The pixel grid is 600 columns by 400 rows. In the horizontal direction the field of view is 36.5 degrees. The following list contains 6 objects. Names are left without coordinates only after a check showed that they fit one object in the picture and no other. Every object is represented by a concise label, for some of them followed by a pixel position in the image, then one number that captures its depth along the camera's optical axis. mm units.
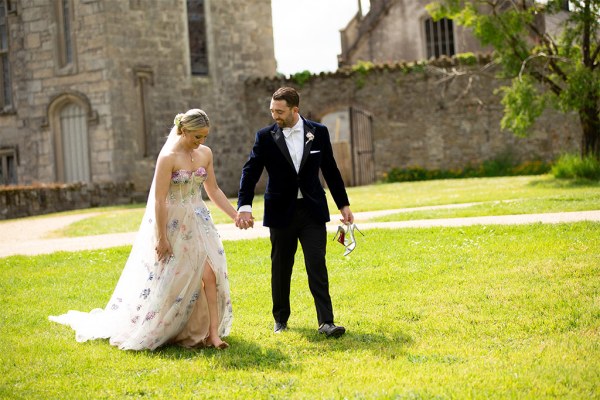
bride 6906
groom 7020
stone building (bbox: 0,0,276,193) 25484
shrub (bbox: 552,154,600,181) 19766
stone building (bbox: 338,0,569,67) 33875
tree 20156
